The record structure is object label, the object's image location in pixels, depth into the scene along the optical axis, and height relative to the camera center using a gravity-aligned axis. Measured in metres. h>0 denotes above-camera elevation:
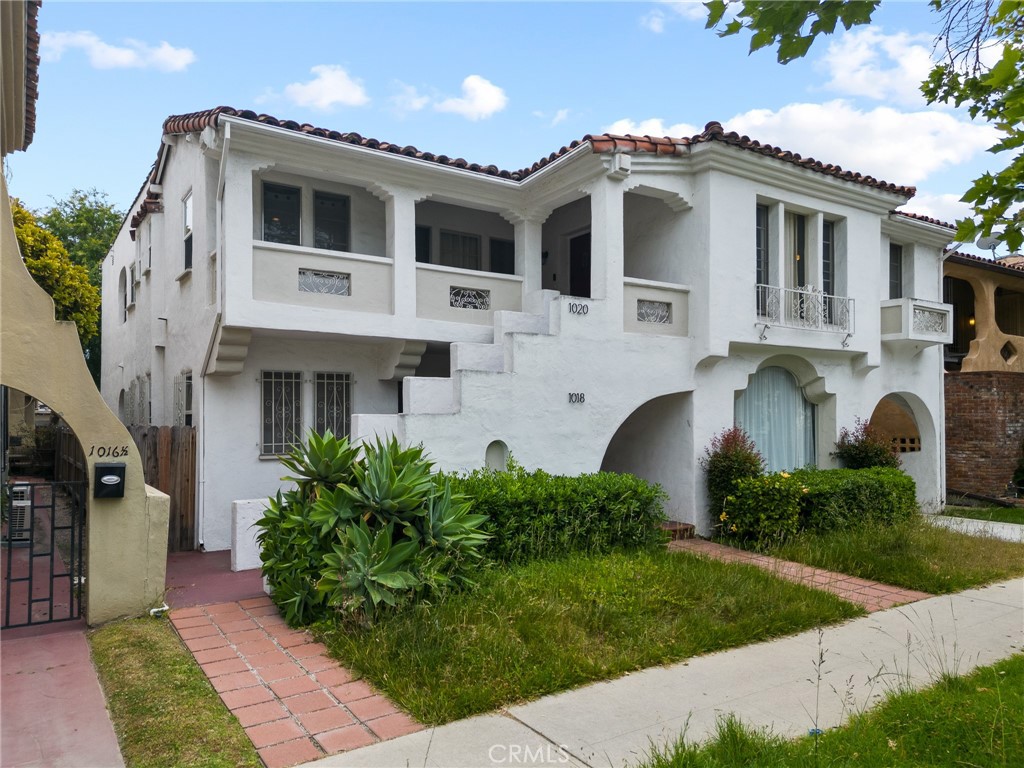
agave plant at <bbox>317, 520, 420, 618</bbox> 5.85 -1.45
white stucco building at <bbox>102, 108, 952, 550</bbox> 9.30 +1.53
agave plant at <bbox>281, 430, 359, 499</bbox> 6.79 -0.58
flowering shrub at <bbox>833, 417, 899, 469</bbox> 12.44 -0.85
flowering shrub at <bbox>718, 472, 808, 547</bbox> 10.01 -1.55
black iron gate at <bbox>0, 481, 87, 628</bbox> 6.44 -2.02
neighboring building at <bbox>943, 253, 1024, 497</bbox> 16.48 +0.13
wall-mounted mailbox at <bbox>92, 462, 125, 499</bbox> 6.31 -0.71
